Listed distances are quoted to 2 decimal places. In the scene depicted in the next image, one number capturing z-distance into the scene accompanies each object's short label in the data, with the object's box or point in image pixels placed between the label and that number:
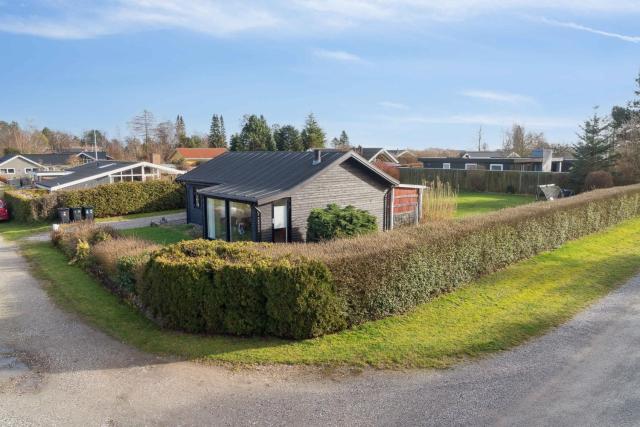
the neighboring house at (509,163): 45.03
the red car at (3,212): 24.95
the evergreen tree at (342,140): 86.95
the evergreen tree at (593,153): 33.75
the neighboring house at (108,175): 26.78
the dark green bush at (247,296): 7.87
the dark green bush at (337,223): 15.48
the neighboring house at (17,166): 55.91
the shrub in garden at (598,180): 31.02
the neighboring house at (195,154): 56.78
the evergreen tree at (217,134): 86.19
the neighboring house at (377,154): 44.17
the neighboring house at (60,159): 61.01
